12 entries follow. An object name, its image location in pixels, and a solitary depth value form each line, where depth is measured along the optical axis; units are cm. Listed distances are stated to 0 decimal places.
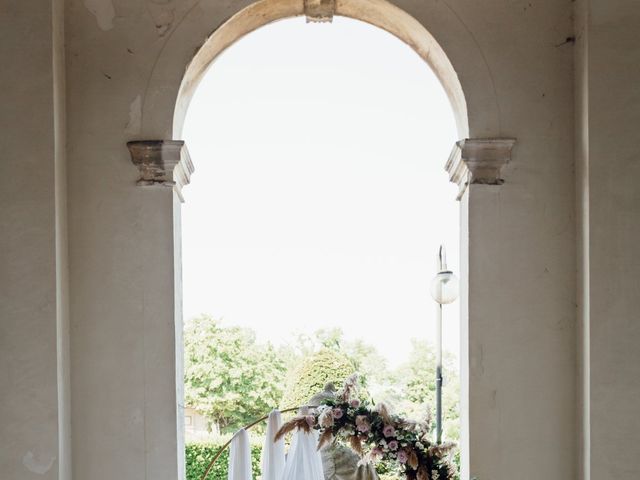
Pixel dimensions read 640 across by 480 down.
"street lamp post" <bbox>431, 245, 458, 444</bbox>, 933
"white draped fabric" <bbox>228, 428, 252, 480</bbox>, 574
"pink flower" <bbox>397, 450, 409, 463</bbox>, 540
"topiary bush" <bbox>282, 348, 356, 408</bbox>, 1124
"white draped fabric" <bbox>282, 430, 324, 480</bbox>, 562
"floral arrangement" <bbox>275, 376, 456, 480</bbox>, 542
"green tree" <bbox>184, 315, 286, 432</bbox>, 1992
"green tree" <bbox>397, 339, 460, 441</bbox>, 1902
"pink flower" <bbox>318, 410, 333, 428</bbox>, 552
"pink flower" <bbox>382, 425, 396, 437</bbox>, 547
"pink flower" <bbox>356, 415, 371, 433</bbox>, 551
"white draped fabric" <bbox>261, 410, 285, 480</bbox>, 572
